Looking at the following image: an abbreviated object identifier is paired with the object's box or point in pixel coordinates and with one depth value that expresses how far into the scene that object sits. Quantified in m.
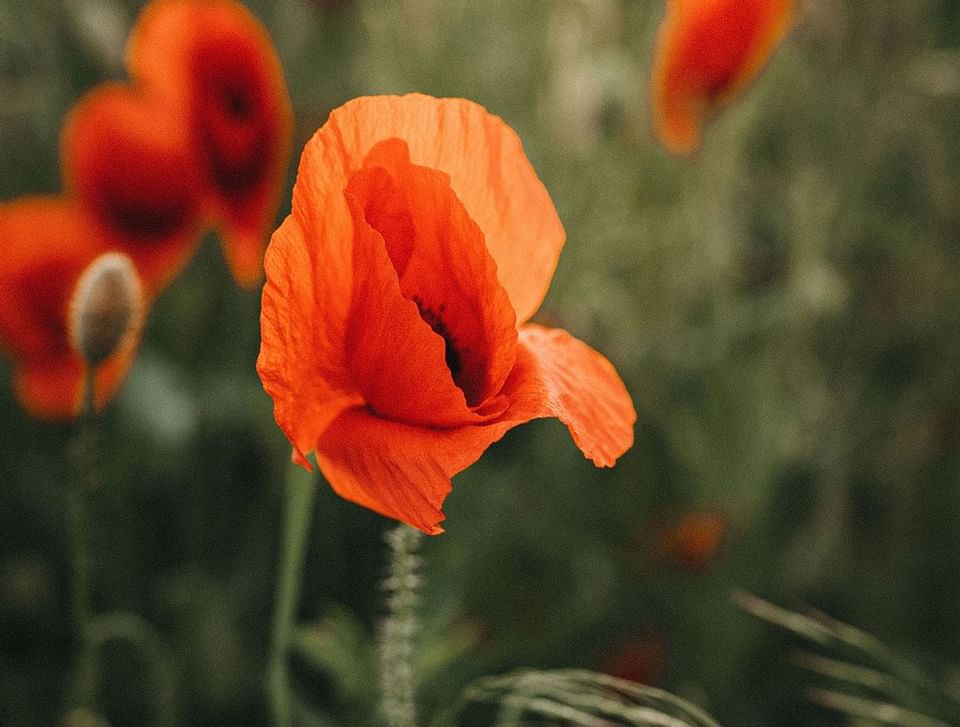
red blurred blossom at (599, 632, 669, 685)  0.71
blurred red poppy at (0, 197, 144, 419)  0.61
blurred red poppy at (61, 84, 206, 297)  0.62
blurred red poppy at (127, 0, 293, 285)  0.54
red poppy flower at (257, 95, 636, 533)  0.27
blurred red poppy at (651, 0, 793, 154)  0.54
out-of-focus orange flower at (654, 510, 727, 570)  0.79
